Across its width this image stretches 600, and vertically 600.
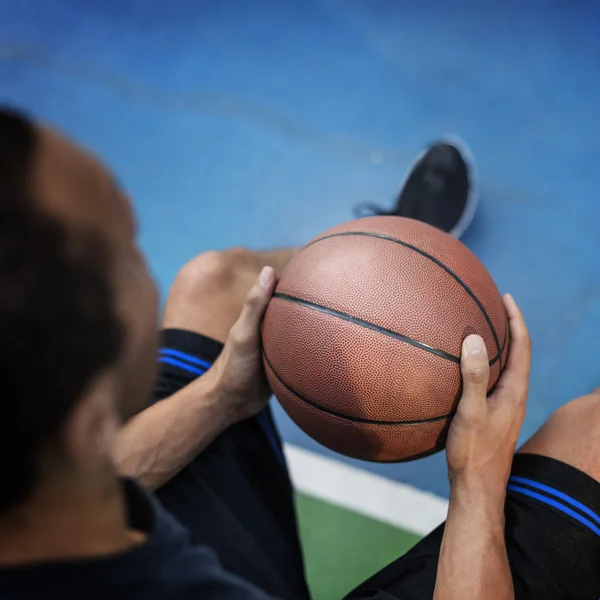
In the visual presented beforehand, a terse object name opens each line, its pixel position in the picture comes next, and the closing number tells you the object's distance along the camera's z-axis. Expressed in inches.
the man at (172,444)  18.6
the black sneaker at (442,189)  71.5
